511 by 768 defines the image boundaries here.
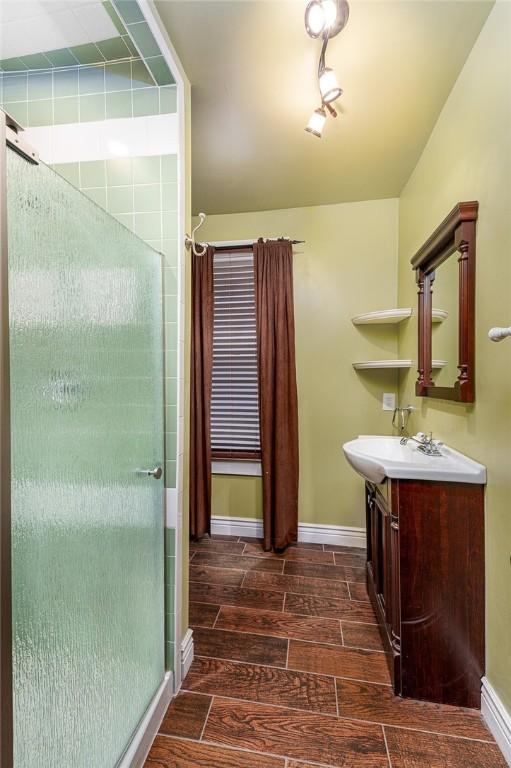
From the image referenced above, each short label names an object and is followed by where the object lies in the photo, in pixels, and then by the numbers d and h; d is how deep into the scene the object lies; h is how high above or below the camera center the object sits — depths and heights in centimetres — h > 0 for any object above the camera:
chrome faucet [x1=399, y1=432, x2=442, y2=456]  165 -33
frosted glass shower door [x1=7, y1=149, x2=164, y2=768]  72 -26
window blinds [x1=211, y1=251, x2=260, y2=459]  276 +15
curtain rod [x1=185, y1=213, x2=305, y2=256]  263 +105
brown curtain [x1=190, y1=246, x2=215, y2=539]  265 -8
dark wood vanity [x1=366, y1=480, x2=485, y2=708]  136 -85
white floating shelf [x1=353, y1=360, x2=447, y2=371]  228 +10
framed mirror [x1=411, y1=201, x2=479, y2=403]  146 +35
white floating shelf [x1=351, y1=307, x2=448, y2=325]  227 +42
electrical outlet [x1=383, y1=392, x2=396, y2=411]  263 -17
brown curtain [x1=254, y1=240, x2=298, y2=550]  260 -3
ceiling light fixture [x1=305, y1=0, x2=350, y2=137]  118 +125
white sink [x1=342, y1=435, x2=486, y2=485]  137 -37
